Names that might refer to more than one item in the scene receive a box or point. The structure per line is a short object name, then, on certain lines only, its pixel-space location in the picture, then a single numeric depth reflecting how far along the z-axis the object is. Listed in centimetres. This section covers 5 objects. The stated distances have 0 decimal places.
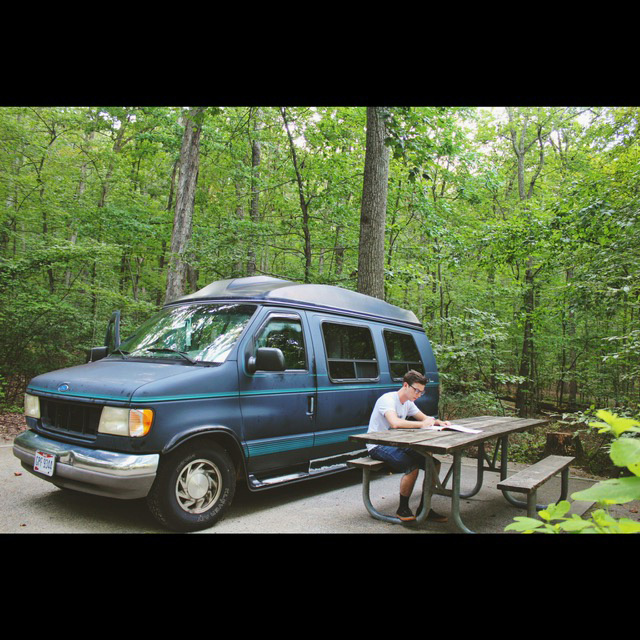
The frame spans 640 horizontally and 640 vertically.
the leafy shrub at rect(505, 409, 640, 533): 129
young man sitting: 498
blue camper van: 420
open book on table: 523
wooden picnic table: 431
